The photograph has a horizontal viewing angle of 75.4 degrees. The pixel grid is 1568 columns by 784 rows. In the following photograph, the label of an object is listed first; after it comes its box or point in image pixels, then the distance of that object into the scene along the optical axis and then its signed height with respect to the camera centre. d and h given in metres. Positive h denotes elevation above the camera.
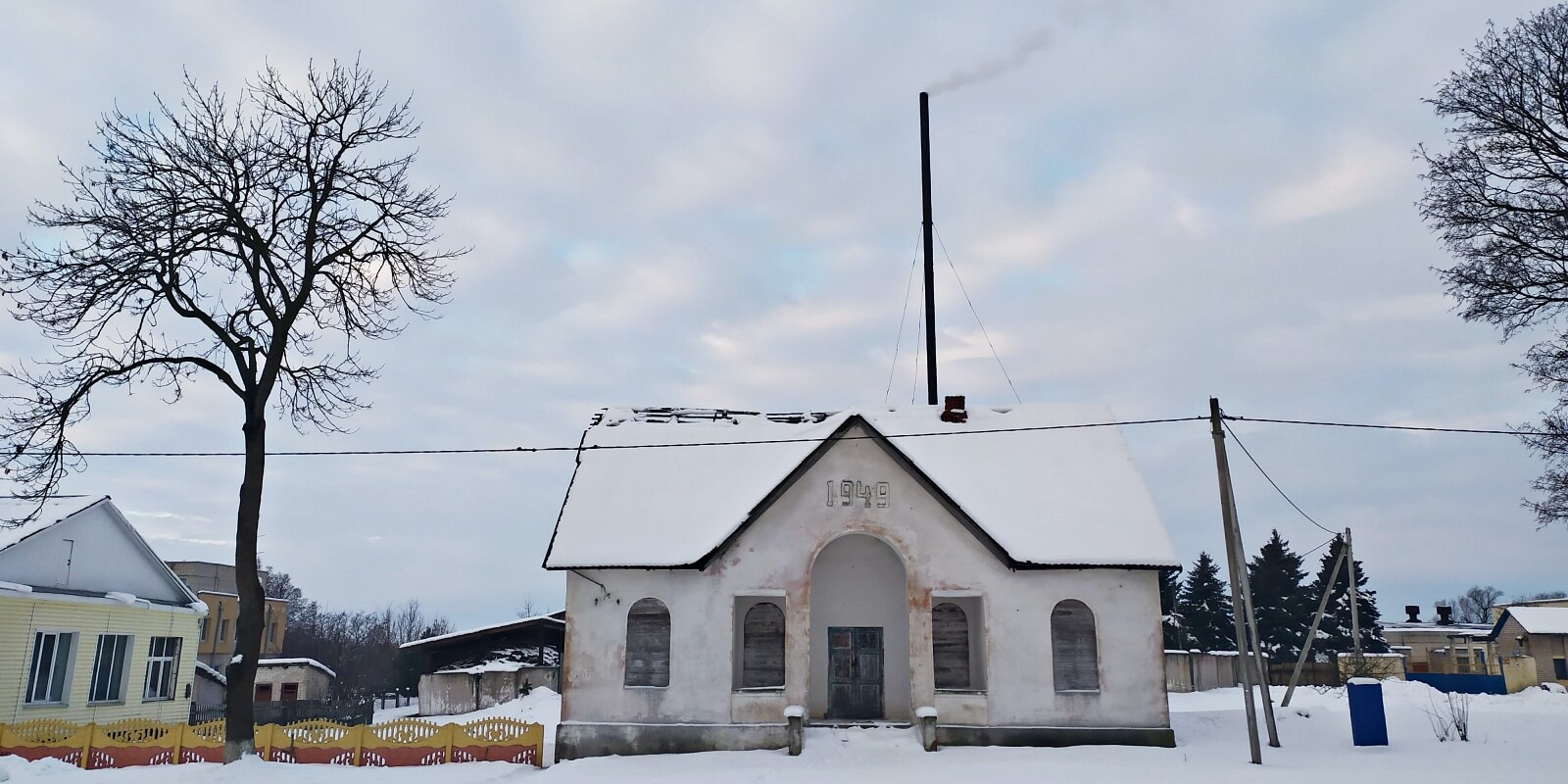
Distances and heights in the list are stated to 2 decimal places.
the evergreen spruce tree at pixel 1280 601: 54.25 +1.27
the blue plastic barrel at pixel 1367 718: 17.97 -1.61
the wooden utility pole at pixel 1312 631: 24.08 -0.18
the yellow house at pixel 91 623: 22.61 -0.05
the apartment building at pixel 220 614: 72.69 +0.49
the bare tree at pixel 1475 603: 129.75 +2.79
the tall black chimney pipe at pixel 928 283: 30.16 +10.15
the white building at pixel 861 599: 19.11 +0.48
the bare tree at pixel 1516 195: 17.02 +7.27
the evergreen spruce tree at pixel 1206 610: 58.00 +0.84
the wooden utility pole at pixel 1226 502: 17.81 +2.11
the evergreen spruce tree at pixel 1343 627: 53.19 -0.13
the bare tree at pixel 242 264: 17.64 +6.35
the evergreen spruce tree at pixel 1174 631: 54.47 -0.37
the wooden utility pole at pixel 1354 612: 31.39 +0.40
